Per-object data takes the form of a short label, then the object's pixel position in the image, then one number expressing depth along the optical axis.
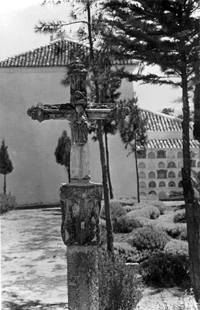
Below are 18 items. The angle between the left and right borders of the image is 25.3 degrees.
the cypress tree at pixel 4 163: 16.09
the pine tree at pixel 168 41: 5.72
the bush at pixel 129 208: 13.27
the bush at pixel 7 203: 13.77
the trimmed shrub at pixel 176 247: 7.42
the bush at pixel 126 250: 7.67
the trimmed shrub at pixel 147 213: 12.00
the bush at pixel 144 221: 10.66
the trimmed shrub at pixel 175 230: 9.25
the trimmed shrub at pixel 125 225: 10.72
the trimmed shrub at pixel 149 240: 8.38
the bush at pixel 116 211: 11.99
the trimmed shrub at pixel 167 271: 6.45
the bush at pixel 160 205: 13.40
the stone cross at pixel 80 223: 2.94
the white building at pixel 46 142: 16.39
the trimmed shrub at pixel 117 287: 4.42
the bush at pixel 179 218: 11.38
